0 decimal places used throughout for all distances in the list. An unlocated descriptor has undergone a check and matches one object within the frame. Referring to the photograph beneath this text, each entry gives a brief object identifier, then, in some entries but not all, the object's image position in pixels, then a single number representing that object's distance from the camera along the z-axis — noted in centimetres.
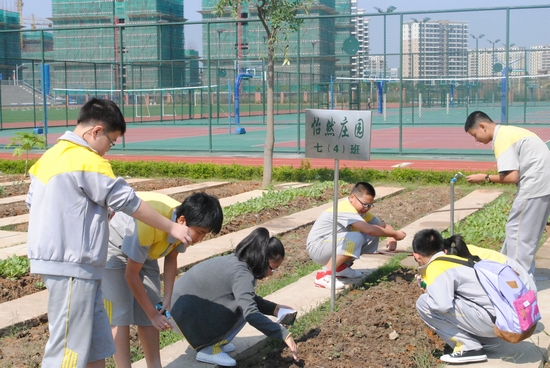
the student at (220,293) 439
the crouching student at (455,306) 445
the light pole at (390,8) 1997
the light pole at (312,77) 2225
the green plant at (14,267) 665
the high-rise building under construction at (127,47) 3181
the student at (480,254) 466
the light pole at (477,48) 1784
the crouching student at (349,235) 626
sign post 562
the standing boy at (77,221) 338
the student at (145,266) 385
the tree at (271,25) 1194
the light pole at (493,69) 1843
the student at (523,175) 597
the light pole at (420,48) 2259
